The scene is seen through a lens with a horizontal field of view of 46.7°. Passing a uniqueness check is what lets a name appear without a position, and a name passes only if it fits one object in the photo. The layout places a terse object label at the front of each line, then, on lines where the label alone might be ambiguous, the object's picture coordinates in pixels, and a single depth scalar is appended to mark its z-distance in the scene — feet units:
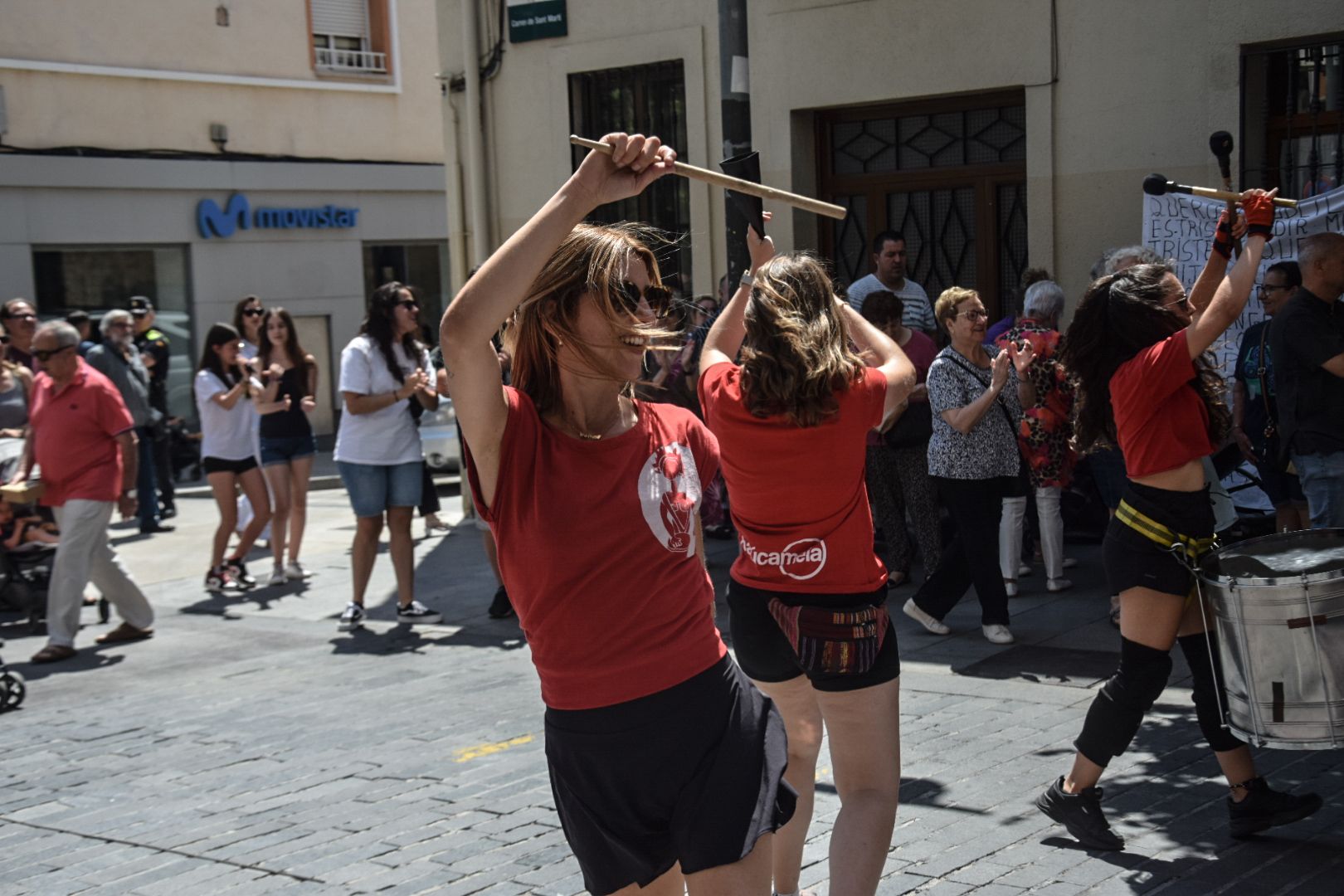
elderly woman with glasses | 26.25
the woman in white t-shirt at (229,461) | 35.96
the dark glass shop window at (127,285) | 69.31
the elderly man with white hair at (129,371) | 42.34
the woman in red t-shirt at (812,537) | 13.19
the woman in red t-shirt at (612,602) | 9.58
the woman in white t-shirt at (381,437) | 30.55
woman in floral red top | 28.37
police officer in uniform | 47.91
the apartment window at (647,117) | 42.88
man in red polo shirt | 29.01
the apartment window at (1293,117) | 32.68
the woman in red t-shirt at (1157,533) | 15.96
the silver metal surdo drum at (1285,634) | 14.55
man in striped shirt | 34.60
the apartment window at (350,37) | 77.97
